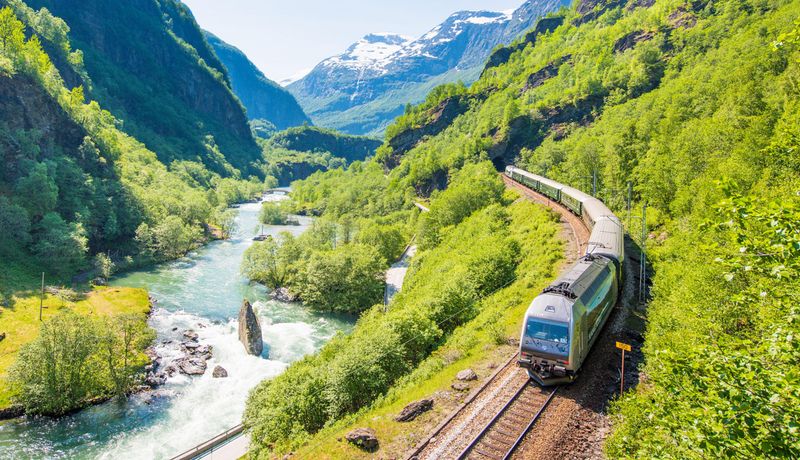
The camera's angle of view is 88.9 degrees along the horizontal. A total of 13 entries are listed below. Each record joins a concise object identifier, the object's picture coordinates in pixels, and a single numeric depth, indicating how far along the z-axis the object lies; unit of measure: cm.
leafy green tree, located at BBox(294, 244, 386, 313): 5906
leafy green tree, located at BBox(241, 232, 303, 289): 6769
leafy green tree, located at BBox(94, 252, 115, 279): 6606
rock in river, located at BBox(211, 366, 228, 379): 4050
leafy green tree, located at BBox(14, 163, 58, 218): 6756
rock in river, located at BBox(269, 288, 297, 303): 6259
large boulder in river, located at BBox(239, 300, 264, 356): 4491
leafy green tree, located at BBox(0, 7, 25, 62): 8181
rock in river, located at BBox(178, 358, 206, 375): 4106
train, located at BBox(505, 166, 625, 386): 1872
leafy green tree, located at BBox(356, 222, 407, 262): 7575
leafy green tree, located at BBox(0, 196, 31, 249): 6200
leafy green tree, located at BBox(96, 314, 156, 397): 3653
